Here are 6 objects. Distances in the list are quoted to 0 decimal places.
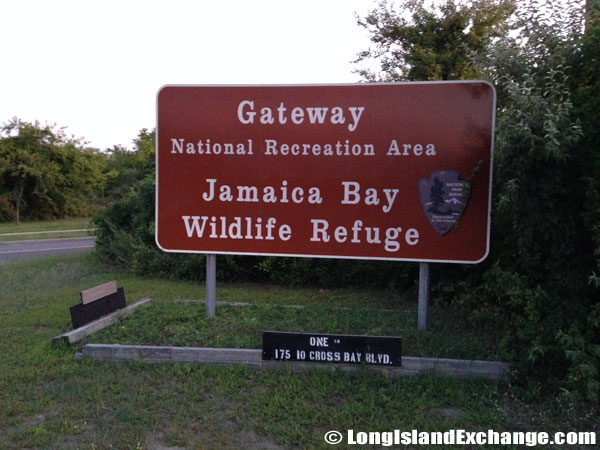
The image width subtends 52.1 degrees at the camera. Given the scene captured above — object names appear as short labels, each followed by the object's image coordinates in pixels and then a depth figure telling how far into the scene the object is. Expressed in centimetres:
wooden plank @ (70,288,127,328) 659
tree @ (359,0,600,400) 457
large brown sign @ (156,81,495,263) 630
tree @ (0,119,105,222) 3316
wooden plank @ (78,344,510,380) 523
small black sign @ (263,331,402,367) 531
